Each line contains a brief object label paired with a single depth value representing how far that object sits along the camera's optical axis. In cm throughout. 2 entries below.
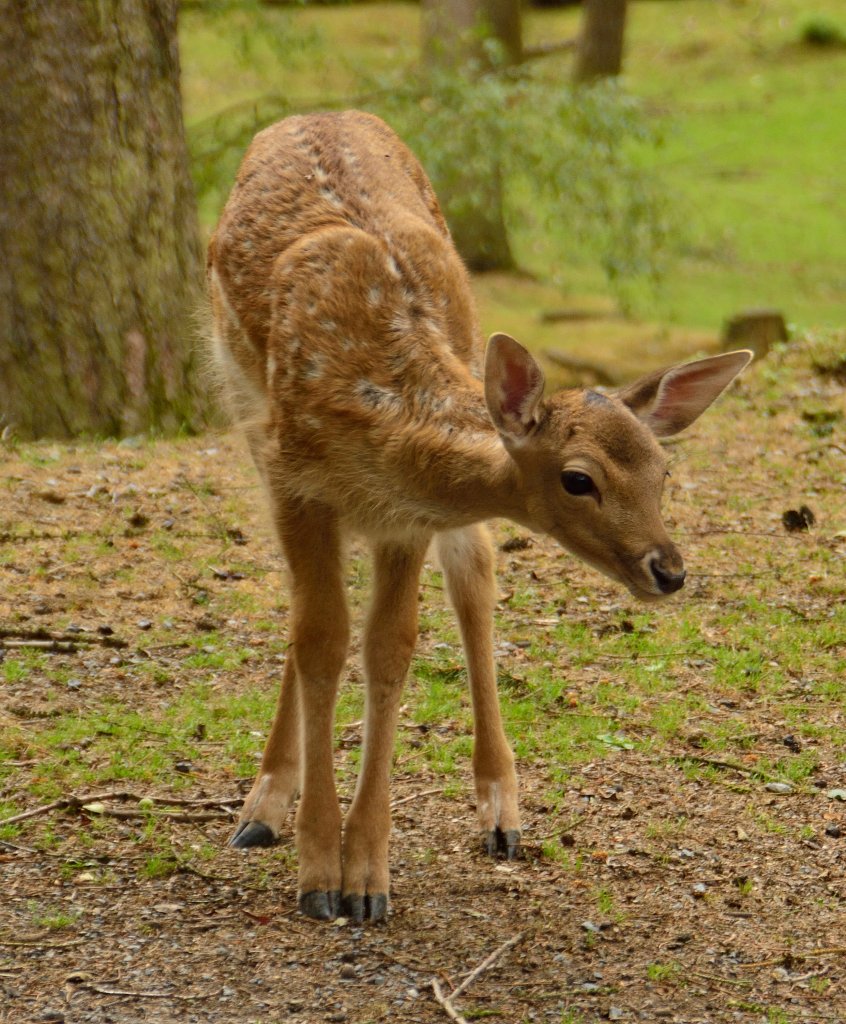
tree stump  2550
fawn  889
